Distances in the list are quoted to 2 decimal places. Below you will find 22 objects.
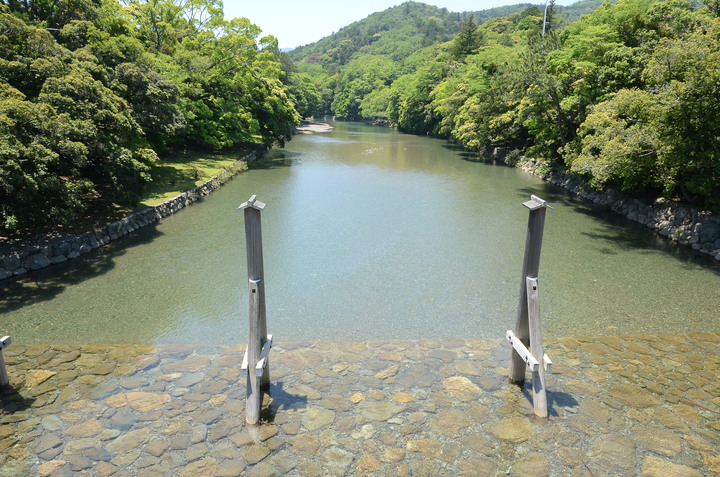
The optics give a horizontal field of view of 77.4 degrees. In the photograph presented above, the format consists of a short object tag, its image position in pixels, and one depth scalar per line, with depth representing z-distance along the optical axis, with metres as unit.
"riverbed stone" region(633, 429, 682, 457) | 4.53
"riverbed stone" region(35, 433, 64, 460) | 4.43
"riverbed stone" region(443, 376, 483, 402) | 5.50
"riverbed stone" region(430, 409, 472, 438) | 4.89
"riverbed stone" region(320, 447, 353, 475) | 4.38
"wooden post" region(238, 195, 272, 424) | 4.88
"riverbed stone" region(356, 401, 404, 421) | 5.12
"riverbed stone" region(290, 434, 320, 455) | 4.61
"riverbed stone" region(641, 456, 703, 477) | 4.23
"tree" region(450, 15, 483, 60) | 45.69
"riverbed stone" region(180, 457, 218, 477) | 4.24
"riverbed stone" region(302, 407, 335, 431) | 4.98
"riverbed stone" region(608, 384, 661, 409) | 5.31
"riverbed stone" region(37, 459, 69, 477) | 4.20
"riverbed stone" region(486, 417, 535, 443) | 4.77
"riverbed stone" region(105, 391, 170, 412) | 5.29
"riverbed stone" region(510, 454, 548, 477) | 4.27
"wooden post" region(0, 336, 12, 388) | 5.24
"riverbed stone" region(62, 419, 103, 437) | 4.77
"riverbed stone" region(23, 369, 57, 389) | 5.64
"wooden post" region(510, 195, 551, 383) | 4.96
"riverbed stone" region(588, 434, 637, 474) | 4.33
